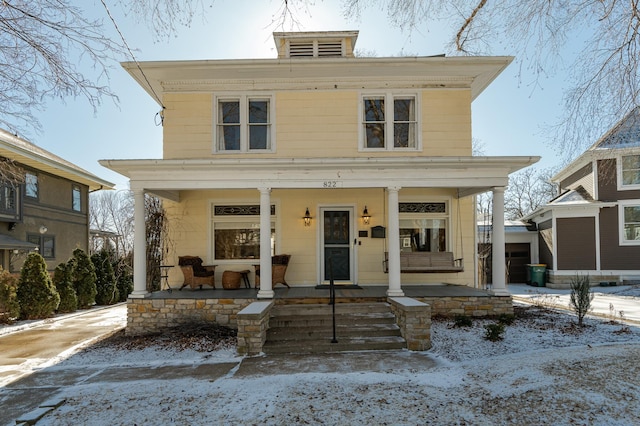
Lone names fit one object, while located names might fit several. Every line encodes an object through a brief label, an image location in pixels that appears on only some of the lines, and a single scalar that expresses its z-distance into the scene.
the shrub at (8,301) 9.46
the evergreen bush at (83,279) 12.12
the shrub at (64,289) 11.16
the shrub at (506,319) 7.36
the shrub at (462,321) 7.10
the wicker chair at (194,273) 8.65
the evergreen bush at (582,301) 7.08
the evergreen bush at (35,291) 9.90
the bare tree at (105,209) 37.97
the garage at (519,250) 17.25
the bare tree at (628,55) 4.45
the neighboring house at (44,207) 13.31
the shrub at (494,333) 6.28
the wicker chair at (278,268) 8.77
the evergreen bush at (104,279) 13.48
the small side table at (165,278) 8.94
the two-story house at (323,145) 9.21
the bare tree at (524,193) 32.62
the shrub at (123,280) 14.83
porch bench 8.95
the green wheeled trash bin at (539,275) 15.69
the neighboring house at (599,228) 14.40
